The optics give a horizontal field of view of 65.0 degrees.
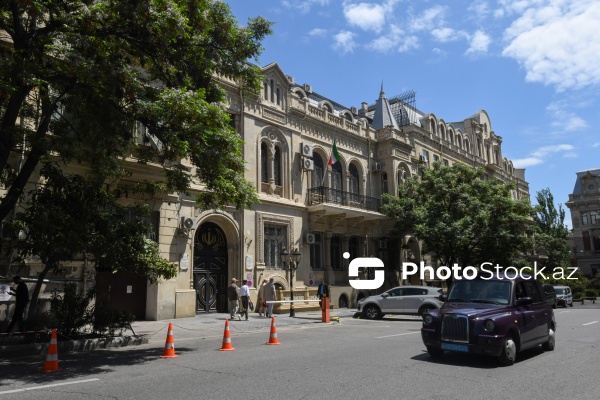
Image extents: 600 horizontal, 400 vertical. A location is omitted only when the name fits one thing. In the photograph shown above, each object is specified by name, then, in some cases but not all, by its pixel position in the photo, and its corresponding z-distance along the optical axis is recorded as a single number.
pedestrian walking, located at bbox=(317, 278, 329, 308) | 21.01
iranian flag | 25.64
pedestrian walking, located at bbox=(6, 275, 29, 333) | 11.95
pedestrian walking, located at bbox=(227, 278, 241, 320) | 18.33
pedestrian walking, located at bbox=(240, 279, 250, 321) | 18.46
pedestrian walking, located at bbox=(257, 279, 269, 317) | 20.11
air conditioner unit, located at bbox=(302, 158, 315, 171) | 24.97
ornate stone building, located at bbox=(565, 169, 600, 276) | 67.29
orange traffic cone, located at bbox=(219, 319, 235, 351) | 10.99
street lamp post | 20.39
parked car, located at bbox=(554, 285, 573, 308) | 34.28
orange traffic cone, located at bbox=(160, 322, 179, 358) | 10.09
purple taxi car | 8.58
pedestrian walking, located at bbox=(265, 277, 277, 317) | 20.39
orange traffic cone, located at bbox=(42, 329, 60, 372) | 8.47
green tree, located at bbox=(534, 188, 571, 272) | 42.11
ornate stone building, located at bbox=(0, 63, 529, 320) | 18.70
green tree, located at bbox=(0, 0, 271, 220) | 9.82
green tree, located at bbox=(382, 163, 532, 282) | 25.81
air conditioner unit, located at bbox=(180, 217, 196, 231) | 19.05
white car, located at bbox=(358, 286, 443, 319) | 20.06
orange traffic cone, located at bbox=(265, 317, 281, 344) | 11.92
